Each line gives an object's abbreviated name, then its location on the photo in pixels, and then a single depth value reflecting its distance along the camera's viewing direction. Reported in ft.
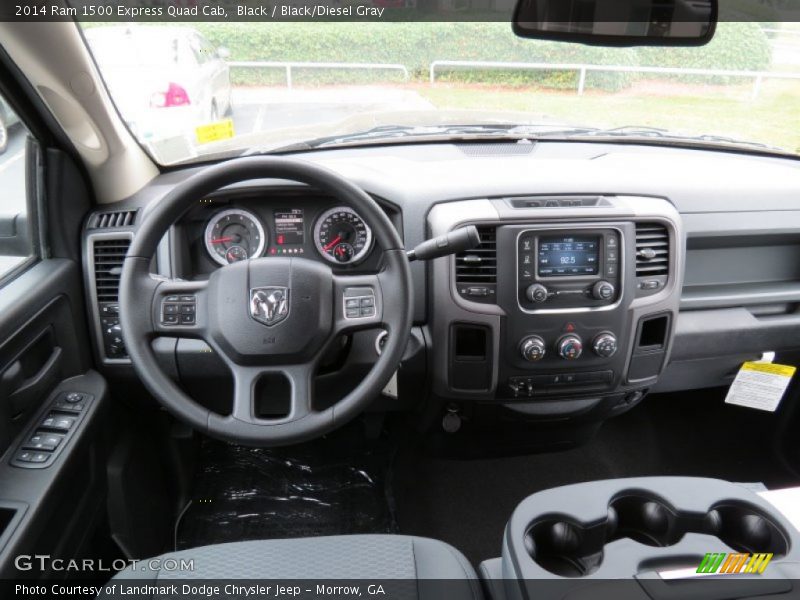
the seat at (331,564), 4.24
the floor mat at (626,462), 8.46
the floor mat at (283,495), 7.48
